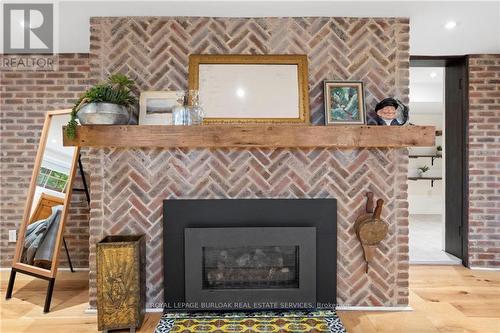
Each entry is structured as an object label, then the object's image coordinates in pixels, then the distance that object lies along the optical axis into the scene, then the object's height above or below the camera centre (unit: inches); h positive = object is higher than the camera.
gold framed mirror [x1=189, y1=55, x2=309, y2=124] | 105.9 +22.3
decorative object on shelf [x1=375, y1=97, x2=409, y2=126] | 101.3 +14.7
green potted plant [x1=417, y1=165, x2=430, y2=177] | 295.9 -2.6
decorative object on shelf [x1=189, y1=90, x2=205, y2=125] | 100.4 +15.1
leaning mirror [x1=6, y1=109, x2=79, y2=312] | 117.1 -11.7
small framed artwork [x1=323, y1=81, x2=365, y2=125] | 106.0 +17.9
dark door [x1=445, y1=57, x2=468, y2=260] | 151.6 +5.1
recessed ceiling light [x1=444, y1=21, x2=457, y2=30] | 113.6 +43.3
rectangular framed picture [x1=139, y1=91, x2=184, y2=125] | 103.8 +16.2
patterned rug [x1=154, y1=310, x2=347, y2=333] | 93.9 -40.4
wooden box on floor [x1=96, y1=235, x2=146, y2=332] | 92.1 -29.1
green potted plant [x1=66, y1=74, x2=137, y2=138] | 96.2 +15.1
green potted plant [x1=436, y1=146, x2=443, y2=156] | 297.3 +12.8
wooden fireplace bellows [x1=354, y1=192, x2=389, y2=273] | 104.6 -17.2
